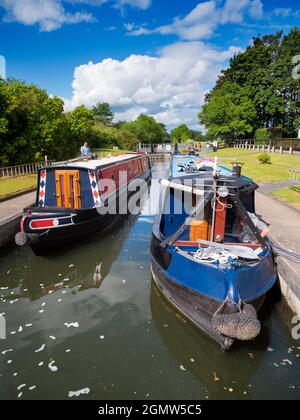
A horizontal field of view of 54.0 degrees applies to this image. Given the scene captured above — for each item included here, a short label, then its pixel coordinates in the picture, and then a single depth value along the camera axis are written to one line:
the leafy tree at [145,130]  74.25
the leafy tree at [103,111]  87.37
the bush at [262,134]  41.67
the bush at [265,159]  24.45
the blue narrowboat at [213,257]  4.33
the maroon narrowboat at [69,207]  8.13
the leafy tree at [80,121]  34.66
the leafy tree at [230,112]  44.47
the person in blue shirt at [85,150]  14.20
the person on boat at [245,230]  6.08
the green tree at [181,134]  120.04
